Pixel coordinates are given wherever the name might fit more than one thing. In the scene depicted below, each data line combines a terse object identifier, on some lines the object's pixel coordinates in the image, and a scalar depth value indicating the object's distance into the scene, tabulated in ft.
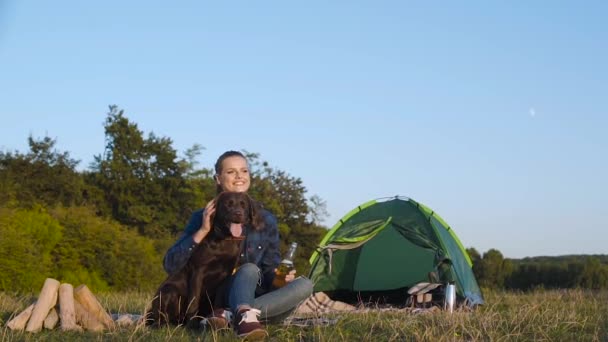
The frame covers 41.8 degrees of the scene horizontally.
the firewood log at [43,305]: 17.26
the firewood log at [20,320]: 17.25
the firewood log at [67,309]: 17.47
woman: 15.98
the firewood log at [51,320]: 17.57
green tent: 36.06
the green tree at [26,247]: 39.42
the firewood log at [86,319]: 17.47
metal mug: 28.78
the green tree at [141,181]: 67.00
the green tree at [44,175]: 61.82
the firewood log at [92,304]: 17.80
